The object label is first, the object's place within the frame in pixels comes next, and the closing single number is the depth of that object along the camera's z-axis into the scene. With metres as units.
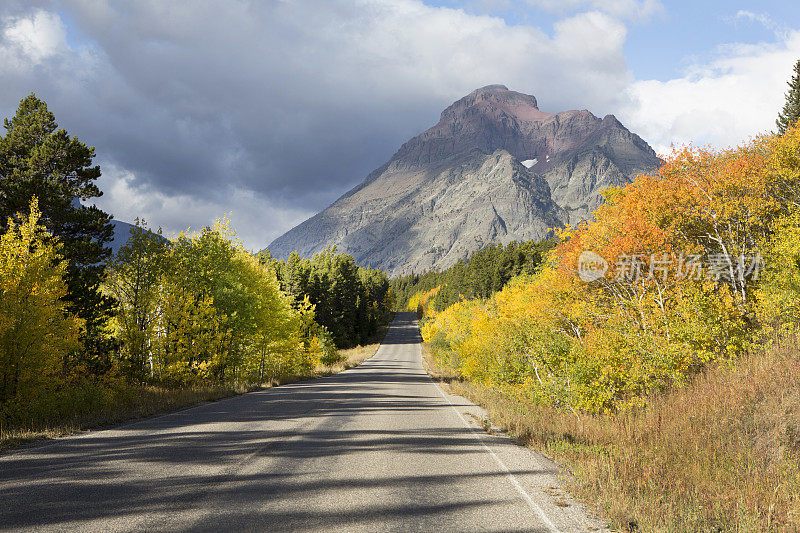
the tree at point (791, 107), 30.95
